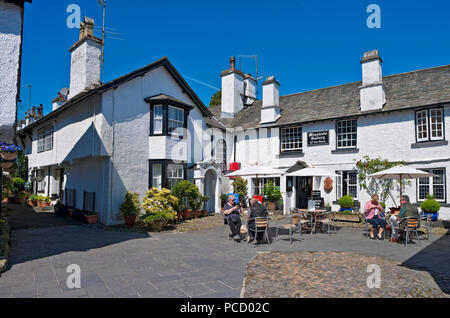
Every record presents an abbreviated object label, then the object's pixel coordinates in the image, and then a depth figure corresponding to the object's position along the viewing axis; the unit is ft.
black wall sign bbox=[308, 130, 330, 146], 58.34
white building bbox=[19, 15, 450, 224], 46.06
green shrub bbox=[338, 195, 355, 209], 51.90
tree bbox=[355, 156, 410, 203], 50.09
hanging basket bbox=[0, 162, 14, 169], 24.77
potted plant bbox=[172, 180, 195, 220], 48.62
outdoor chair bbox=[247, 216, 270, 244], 30.86
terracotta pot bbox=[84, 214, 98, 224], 43.57
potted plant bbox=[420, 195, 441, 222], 44.14
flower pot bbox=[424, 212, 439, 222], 44.24
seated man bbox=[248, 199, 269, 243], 31.22
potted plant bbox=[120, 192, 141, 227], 43.11
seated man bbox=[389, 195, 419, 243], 31.96
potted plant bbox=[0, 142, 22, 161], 23.41
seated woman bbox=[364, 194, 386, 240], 34.45
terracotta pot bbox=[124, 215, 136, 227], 43.09
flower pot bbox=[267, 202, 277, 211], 59.82
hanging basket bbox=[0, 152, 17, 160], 23.41
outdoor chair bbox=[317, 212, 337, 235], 36.49
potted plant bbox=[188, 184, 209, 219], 51.26
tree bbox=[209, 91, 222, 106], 140.89
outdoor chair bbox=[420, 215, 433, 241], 34.33
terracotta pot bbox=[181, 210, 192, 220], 50.49
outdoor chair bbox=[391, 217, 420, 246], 31.57
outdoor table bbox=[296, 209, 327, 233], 37.63
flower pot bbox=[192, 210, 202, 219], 52.12
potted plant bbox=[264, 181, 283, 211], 60.08
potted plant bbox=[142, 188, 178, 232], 38.96
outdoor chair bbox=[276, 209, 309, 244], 35.89
